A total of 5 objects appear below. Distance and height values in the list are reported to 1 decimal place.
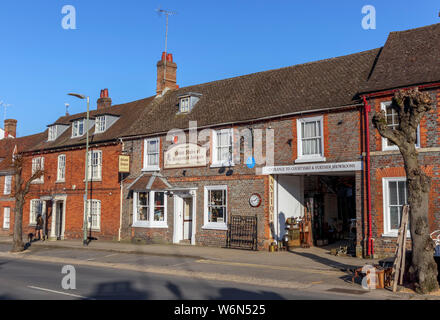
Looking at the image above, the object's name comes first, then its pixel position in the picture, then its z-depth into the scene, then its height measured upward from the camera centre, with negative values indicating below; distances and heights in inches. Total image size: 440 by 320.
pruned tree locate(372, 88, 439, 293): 408.8 +19.6
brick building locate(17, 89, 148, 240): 1028.5 +66.9
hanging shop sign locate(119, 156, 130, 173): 963.3 +84.9
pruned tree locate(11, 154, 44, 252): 882.8 -2.8
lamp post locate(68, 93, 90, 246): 913.5 +63.7
